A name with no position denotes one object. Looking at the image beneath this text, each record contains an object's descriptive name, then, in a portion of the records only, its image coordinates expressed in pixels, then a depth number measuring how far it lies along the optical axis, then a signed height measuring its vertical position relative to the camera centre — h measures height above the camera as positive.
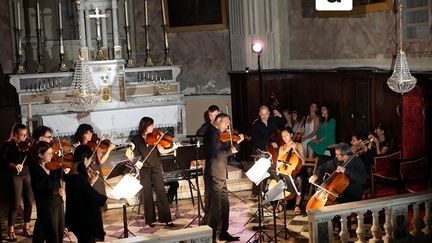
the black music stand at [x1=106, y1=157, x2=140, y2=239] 9.22 -1.36
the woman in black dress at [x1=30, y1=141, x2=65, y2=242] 7.97 -1.41
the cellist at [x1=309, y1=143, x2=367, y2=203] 9.29 -1.53
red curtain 10.39 -1.09
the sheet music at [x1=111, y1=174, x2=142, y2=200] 8.17 -1.43
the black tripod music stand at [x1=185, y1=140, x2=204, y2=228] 10.34 -1.98
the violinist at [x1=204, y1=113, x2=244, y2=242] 9.41 -1.43
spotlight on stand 13.81 +0.12
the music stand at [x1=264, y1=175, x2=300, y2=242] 8.71 -1.64
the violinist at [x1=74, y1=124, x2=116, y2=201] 9.66 -1.12
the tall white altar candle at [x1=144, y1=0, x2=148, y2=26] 15.01 +1.03
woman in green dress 12.13 -1.41
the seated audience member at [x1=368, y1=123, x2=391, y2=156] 10.68 -1.35
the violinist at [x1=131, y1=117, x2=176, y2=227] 10.25 -1.59
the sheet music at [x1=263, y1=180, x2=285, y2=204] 8.70 -1.65
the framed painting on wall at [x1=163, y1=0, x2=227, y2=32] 16.19 +0.98
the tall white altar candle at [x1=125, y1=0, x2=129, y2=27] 15.13 +0.92
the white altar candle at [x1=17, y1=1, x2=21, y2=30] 14.25 +0.96
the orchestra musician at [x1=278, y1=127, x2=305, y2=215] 10.21 -1.33
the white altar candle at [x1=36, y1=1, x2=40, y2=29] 14.57 +1.04
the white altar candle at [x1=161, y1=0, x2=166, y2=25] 15.24 +0.98
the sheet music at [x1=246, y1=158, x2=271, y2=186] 8.63 -1.36
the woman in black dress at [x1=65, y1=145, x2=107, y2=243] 7.88 -1.52
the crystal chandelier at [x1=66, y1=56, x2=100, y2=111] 13.73 -0.51
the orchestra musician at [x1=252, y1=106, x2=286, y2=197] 11.67 -1.19
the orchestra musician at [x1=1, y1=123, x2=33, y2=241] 10.05 -1.50
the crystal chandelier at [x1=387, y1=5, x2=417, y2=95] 9.67 -0.38
